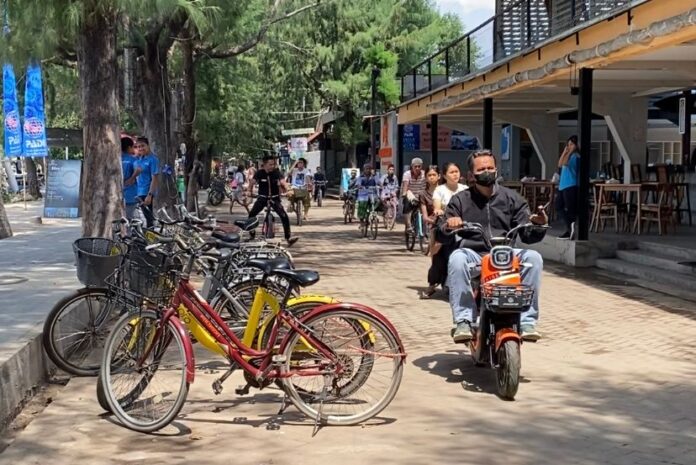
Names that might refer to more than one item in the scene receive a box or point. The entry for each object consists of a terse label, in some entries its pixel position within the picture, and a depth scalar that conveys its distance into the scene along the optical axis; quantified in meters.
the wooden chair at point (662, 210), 14.63
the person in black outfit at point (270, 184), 15.10
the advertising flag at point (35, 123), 20.70
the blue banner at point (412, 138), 37.12
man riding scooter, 6.01
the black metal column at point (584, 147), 13.15
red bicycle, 5.16
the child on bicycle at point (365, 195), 19.61
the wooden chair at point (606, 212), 15.53
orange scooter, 5.64
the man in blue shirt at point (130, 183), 11.45
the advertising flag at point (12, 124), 21.66
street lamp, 31.12
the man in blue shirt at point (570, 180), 13.70
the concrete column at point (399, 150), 28.14
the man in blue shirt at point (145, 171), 11.57
